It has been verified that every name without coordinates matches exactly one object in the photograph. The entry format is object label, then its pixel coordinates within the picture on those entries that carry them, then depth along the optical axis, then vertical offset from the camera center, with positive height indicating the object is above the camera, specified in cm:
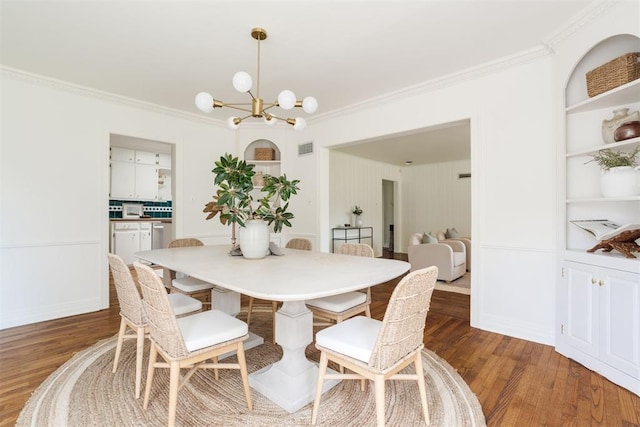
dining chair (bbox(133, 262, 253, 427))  142 -61
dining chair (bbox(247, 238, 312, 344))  311 -31
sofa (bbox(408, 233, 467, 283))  464 -69
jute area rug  160 -107
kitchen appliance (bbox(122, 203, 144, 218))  631 +8
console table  678 -48
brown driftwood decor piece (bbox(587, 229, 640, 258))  193 -18
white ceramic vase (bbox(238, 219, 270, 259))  213 -17
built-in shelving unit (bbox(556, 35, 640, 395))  189 -31
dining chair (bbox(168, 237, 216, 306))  244 -59
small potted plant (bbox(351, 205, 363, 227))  721 -4
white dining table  137 -32
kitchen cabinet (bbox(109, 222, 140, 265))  585 -49
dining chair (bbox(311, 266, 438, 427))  130 -61
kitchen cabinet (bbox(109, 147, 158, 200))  602 +80
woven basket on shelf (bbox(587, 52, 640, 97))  199 +95
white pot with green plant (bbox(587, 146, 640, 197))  202 +27
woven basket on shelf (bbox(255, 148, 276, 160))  463 +91
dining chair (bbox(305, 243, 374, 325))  200 -61
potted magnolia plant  205 +5
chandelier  195 +81
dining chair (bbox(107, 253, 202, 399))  176 -56
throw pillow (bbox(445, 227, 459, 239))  631 -40
